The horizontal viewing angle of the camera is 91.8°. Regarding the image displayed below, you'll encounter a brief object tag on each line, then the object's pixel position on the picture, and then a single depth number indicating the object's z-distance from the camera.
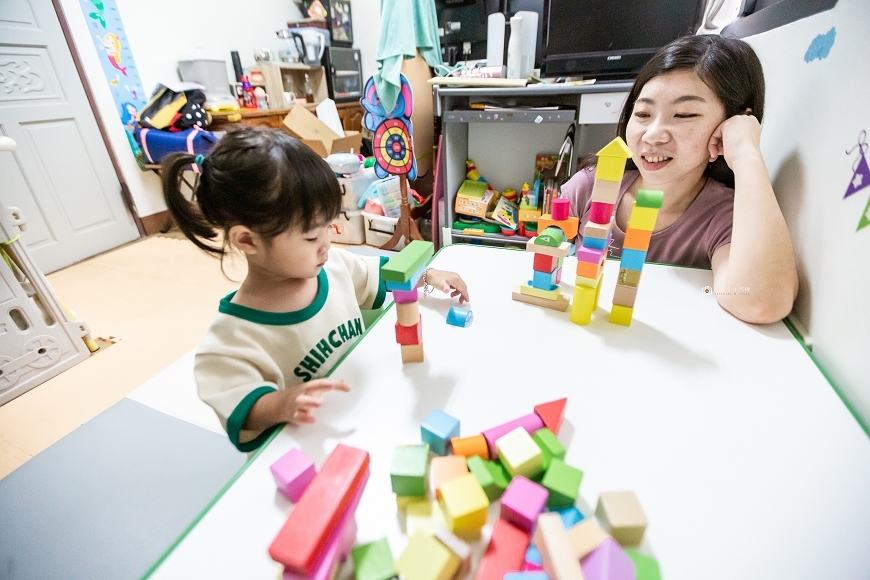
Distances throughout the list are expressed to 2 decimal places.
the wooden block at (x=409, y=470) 0.36
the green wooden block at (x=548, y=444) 0.41
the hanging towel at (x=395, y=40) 1.78
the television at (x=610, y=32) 1.62
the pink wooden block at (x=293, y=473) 0.37
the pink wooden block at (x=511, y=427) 0.41
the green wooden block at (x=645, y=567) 0.32
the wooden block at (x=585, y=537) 0.33
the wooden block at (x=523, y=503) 0.34
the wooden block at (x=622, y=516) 0.33
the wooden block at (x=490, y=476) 0.38
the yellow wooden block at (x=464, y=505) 0.34
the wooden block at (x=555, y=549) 0.30
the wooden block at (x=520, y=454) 0.38
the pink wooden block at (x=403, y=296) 0.53
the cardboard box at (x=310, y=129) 2.77
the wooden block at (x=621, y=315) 0.63
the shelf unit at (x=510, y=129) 1.59
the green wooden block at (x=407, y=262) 0.50
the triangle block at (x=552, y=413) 0.44
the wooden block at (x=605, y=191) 0.58
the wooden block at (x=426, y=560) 0.31
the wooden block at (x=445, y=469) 0.38
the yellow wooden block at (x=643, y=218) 0.57
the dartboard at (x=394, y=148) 1.91
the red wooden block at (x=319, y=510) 0.30
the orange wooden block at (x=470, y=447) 0.41
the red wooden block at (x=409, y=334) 0.54
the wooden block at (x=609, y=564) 0.31
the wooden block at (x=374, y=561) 0.32
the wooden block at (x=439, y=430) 0.41
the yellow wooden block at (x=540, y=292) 0.67
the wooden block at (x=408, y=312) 0.52
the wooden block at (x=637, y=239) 0.59
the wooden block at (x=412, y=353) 0.55
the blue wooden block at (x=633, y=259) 0.60
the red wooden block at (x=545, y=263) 0.66
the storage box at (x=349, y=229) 2.46
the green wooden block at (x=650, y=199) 0.57
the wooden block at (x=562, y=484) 0.36
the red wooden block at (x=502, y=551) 0.32
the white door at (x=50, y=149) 2.02
